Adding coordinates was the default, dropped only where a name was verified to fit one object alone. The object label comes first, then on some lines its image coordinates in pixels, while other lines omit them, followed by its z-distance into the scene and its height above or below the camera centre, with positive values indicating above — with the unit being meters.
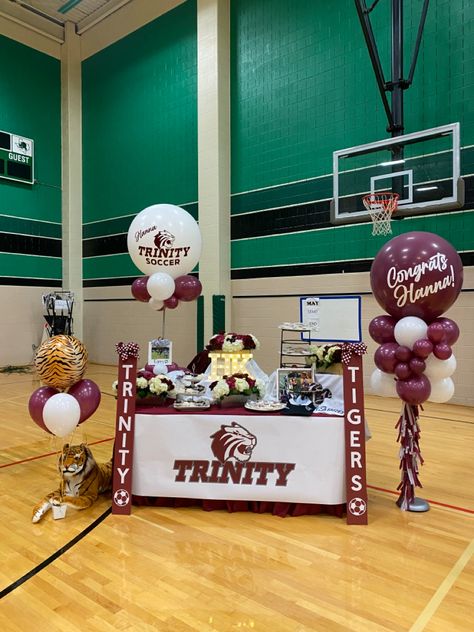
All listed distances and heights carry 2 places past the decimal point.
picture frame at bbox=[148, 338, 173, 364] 3.72 -0.30
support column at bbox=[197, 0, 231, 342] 8.35 +2.82
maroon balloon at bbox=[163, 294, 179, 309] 4.25 +0.09
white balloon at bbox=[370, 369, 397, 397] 2.85 -0.43
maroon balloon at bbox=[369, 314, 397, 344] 2.80 -0.10
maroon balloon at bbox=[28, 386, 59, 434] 2.77 -0.51
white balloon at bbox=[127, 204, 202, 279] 4.09 +0.61
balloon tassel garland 2.82 -0.83
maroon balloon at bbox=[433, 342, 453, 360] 2.62 -0.22
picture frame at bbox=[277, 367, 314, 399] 3.14 -0.45
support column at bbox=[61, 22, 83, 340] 10.80 +3.44
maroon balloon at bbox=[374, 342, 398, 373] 2.74 -0.27
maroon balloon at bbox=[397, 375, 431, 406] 2.68 -0.44
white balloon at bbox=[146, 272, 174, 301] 4.04 +0.23
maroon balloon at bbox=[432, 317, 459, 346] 2.62 -0.11
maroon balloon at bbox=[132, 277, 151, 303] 4.18 +0.20
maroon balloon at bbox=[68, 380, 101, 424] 2.84 -0.49
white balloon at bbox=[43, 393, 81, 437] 2.72 -0.56
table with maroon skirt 2.70 -0.84
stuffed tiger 2.84 -1.02
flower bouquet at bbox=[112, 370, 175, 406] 2.91 -0.47
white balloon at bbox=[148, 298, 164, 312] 4.27 +0.08
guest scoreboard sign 9.79 +3.22
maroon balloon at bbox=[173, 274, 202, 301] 4.22 +0.21
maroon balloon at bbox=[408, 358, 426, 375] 2.69 -0.31
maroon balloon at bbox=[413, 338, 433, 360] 2.61 -0.20
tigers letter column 2.64 -0.77
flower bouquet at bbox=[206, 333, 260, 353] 3.62 -0.24
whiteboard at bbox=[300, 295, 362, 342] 7.02 -0.09
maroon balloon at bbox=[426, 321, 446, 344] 2.60 -0.12
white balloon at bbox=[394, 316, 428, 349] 2.65 -0.11
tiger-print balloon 2.71 -0.28
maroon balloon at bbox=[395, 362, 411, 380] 2.71 -0.34
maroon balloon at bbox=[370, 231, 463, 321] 2.56 +0.19
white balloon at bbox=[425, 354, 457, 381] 2.69 -0.32
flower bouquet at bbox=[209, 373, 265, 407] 2.89 -0.47
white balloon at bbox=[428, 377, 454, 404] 2.74 -0.45
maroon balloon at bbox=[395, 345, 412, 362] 2.70 -0.24
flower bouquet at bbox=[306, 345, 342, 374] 3.54 -0.35
